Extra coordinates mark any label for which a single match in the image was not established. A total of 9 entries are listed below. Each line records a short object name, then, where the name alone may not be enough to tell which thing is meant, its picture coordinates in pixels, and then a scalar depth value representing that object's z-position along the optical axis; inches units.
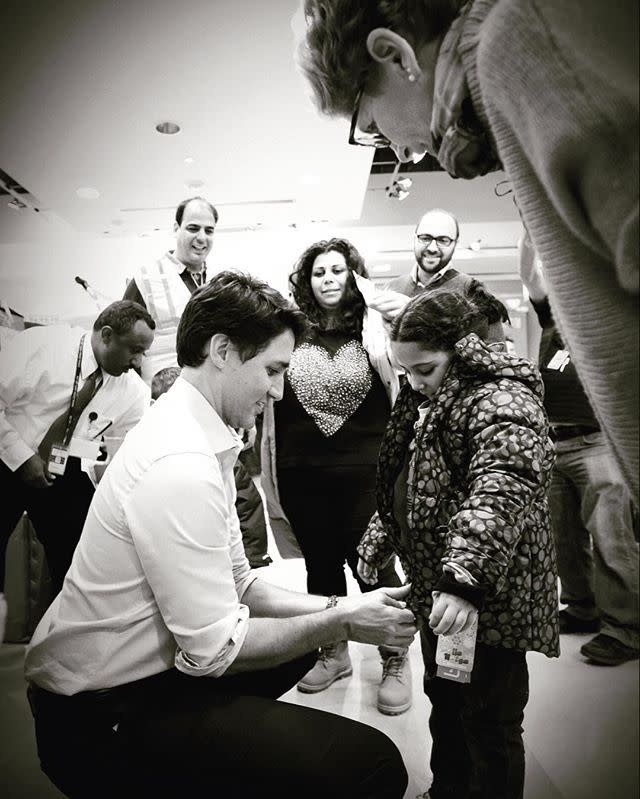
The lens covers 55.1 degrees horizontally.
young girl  43.7
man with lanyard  80.2
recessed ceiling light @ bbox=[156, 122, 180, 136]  105.8
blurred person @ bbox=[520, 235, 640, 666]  37.9
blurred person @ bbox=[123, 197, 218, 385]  89.0
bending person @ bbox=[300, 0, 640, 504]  15.0
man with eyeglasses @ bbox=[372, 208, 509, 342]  86.9
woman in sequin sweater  79.7
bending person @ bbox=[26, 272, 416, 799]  36.8
